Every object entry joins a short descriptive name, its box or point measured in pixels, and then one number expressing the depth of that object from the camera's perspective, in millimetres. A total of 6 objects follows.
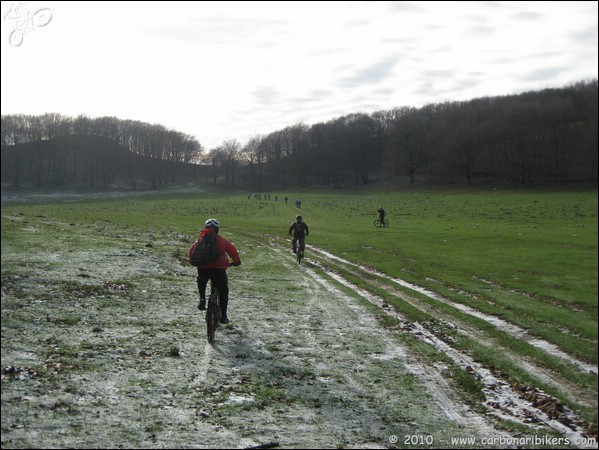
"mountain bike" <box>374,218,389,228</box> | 50438
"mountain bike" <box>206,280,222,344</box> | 12797
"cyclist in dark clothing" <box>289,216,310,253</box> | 29359
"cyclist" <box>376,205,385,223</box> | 49309
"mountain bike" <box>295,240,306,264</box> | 29594
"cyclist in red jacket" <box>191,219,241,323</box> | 12867
